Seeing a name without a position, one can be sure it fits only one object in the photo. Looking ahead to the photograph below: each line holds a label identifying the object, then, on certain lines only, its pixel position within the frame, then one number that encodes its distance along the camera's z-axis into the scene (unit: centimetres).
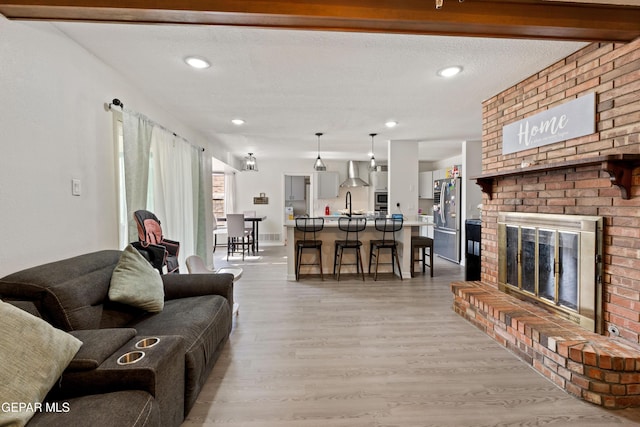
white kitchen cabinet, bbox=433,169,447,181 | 672
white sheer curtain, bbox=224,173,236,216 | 843
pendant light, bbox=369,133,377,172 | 605
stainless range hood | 828
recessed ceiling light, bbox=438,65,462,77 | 273
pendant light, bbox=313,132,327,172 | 595
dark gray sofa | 127
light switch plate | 224
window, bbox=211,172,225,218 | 857
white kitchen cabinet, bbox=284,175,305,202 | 874
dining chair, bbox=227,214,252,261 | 653
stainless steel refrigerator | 602
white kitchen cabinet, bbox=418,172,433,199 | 746
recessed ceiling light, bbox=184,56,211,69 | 254
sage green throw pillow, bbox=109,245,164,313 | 203
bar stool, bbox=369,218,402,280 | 485
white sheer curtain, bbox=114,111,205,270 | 287
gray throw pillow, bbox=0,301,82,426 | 108
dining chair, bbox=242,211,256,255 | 714
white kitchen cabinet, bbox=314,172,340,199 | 836
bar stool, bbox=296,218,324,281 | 481
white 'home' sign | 236
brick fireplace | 192
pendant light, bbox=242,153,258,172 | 652
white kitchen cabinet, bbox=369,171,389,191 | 836
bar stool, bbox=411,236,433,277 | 499
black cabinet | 422
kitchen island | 487
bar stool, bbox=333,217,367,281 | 486
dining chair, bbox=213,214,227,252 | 793
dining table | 717
